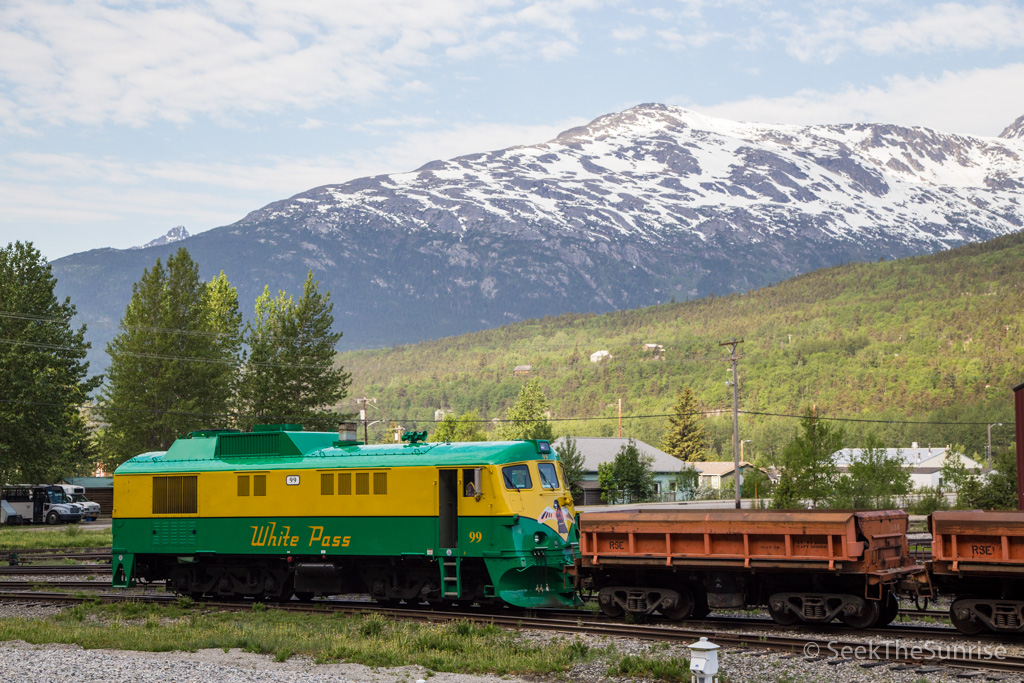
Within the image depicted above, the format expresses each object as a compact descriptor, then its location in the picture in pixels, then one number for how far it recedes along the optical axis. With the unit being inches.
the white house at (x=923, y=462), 5511.8
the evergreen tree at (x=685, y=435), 5108.3
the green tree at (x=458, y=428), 4136.3
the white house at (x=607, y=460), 3890.3
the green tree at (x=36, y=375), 2400.3
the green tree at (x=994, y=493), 2417.4
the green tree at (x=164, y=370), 2701.8
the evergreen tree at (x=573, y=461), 3668.8
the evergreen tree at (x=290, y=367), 2802.7
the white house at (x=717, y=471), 5108.3
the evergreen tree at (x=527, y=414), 4333.2
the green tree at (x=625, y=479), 3742.6
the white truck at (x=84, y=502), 2856.8
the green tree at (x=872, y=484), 2628.0
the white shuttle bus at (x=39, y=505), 2667.3
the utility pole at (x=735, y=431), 2448.3
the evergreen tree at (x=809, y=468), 2539.4
